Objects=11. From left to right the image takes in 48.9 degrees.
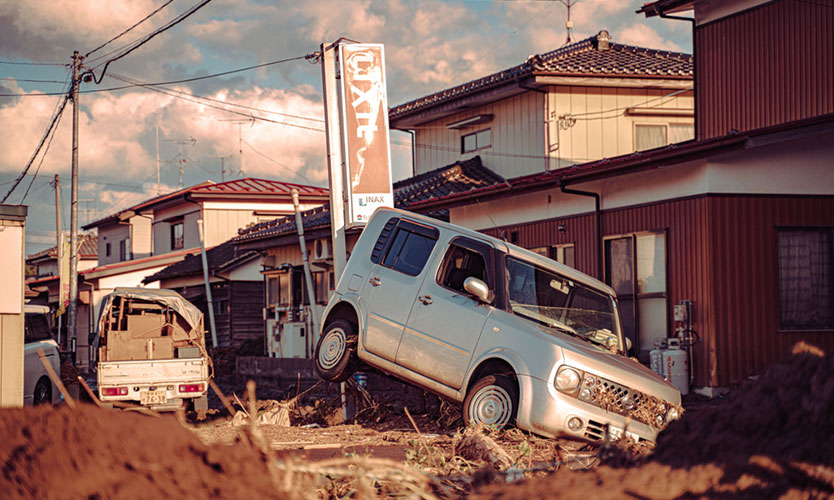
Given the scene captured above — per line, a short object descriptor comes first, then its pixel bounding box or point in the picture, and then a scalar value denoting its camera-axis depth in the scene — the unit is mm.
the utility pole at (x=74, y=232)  29562
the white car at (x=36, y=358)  14742
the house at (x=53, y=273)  42188
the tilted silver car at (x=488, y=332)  9445
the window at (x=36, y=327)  16047
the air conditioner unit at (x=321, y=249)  25891
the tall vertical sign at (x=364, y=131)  14898
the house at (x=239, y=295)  33969
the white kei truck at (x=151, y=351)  16938
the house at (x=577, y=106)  23734
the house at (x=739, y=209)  14445
